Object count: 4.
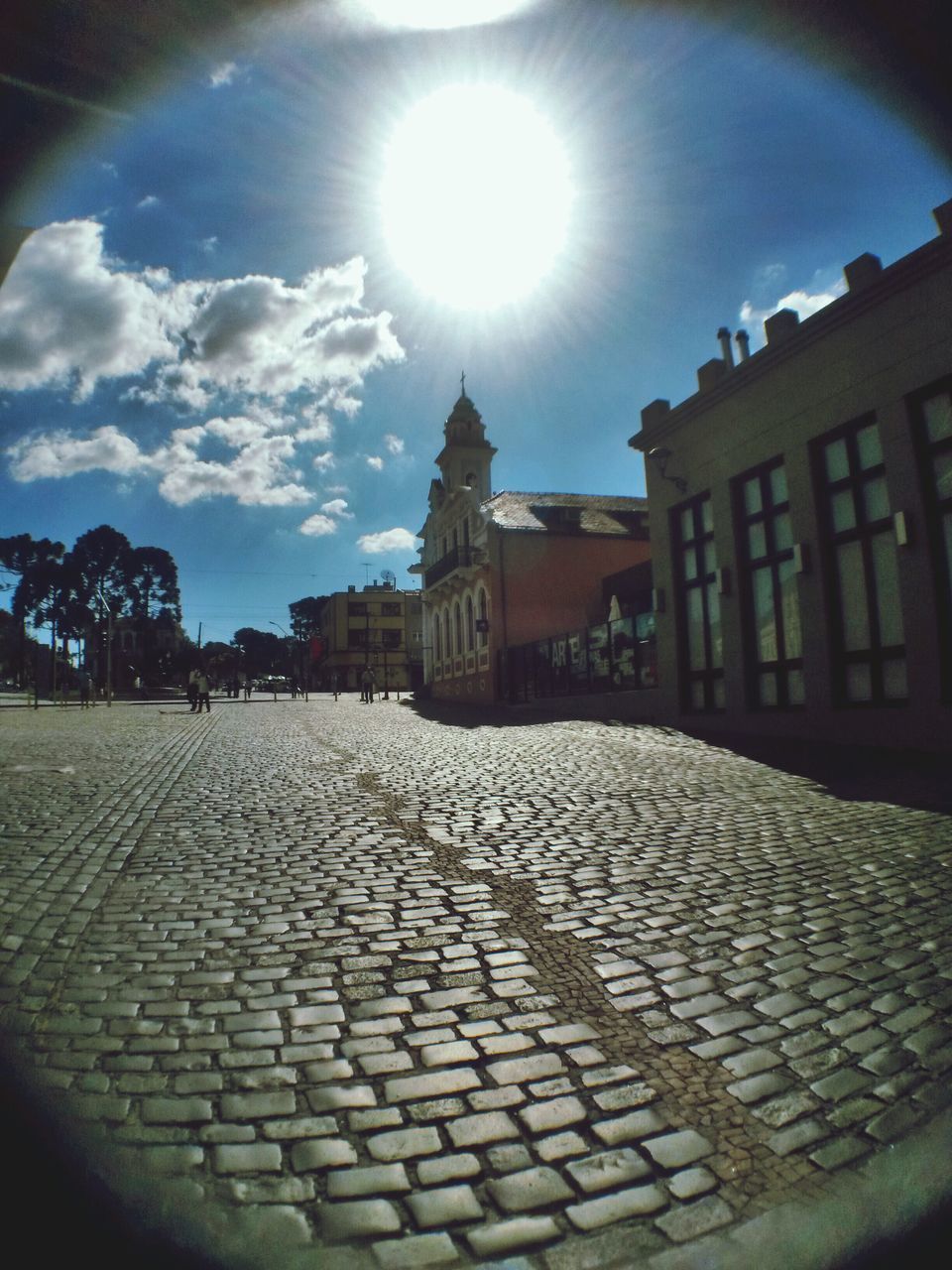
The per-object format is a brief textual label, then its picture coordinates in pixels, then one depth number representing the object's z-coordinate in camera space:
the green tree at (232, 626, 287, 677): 125.30
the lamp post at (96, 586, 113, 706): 37.33
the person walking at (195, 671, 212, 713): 27.75
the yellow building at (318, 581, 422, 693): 88.94
